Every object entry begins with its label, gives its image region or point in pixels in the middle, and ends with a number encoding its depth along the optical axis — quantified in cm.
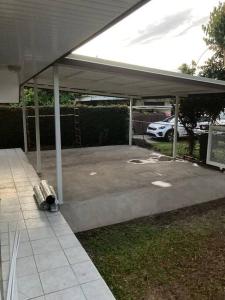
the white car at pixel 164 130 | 1443
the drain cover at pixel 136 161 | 908
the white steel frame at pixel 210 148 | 805
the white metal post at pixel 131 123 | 1192
